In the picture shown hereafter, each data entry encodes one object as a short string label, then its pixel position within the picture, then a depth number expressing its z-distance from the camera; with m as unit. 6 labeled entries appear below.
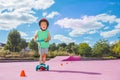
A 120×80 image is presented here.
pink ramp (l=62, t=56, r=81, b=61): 12.21
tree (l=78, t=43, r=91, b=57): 33.12
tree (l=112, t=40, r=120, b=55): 31.12
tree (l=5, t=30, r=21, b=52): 28.84
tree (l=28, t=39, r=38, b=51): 33.74
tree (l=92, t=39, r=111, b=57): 32.94
